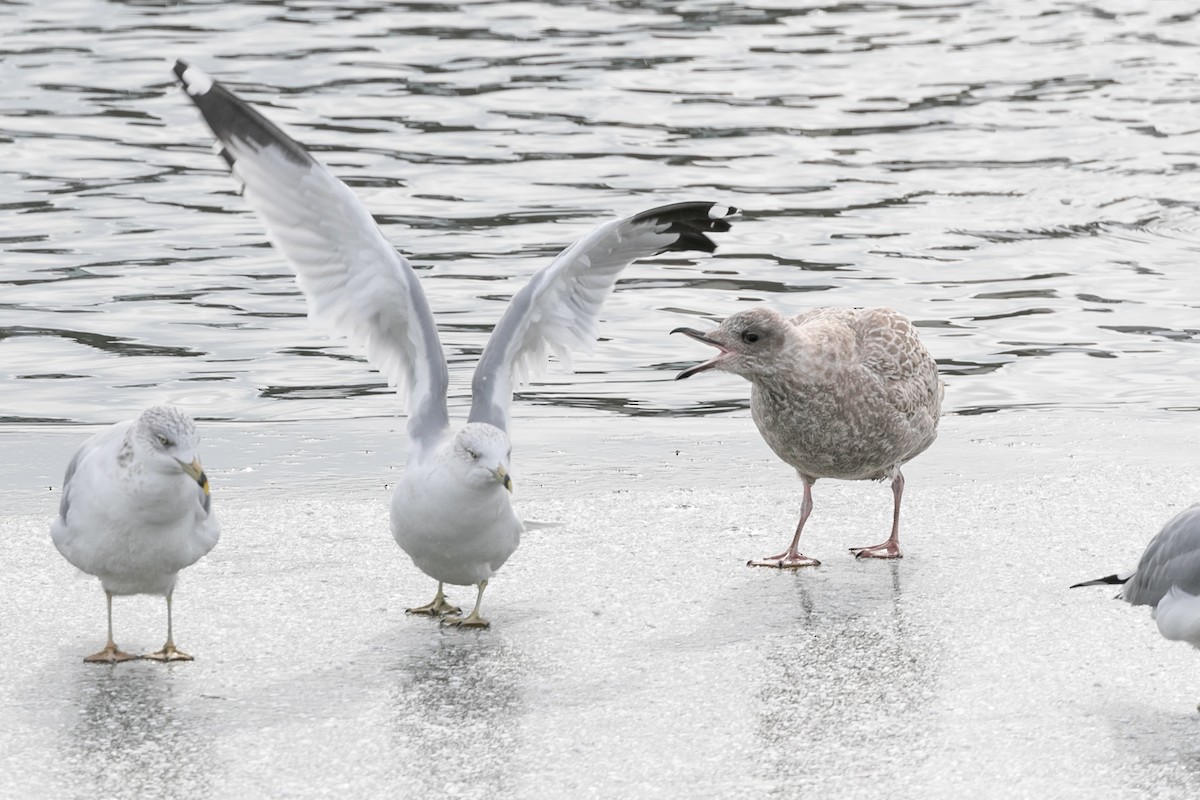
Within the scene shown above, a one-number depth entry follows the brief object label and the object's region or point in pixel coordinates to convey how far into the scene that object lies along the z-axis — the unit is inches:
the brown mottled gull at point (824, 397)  543.2
